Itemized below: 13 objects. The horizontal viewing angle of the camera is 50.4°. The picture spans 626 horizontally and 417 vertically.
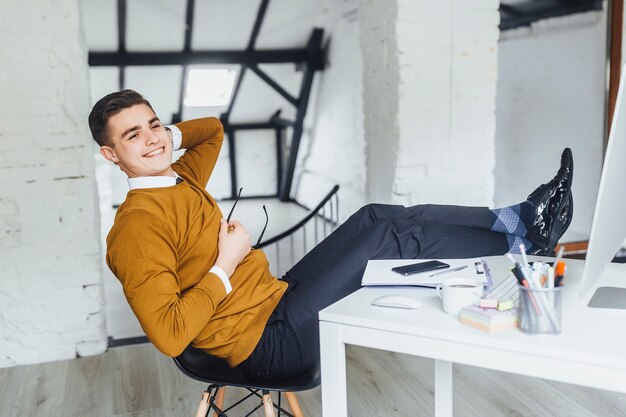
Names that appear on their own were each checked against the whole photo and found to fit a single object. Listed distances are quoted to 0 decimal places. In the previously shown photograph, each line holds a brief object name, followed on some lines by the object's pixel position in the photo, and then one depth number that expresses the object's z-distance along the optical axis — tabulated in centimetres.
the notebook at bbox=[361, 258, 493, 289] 150
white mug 128
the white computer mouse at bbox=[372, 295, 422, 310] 133
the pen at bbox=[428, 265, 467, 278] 156
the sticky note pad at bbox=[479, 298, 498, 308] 125
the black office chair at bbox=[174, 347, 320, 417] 163
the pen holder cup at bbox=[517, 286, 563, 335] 115
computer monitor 112
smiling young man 146
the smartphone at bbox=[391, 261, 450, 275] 157
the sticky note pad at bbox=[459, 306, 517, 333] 118
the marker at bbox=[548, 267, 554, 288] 115
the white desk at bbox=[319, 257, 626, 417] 108
